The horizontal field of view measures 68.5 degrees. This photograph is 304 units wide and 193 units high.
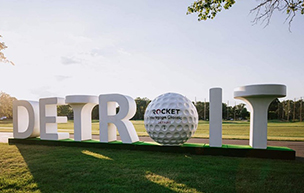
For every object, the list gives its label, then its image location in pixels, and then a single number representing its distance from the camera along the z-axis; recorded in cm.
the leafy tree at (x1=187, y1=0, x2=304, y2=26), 702
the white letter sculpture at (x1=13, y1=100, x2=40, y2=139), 1246
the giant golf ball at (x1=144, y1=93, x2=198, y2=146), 895
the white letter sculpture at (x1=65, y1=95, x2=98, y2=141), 1133
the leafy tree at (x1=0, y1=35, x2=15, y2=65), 1764
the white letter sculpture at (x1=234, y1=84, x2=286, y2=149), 848
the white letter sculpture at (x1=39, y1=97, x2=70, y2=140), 1189
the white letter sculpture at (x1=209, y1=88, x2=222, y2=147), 908
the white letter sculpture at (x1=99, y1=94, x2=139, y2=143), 1038
